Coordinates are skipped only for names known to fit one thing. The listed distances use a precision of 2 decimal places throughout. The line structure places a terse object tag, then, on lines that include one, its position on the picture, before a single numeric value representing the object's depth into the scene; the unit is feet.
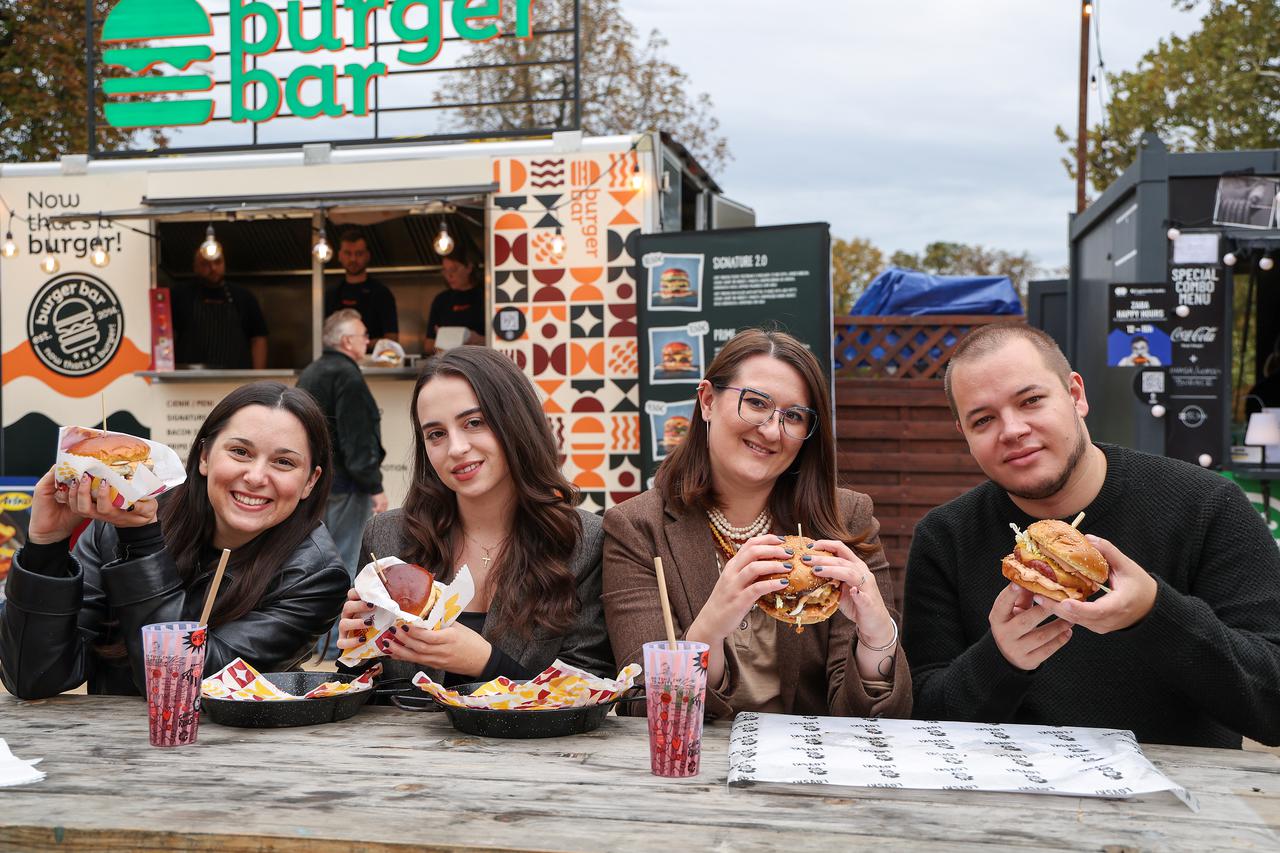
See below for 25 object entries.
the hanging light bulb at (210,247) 25.23
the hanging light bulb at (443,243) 24.54
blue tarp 31.99
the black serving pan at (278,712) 6.73
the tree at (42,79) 47.68
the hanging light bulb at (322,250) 24.89
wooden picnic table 4.73
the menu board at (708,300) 22.86
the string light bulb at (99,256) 26.55
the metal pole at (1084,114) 47.65
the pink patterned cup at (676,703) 5.60
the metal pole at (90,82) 27.14
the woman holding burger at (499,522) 8.13
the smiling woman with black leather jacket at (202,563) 7.57
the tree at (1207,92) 57.88
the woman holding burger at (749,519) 7.93
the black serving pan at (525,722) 6.45
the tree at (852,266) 91.71
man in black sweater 6.61
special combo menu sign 21.30
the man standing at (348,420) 22.00
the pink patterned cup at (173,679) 6.17
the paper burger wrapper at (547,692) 6.71
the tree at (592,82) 61.82
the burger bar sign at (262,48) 26.23
